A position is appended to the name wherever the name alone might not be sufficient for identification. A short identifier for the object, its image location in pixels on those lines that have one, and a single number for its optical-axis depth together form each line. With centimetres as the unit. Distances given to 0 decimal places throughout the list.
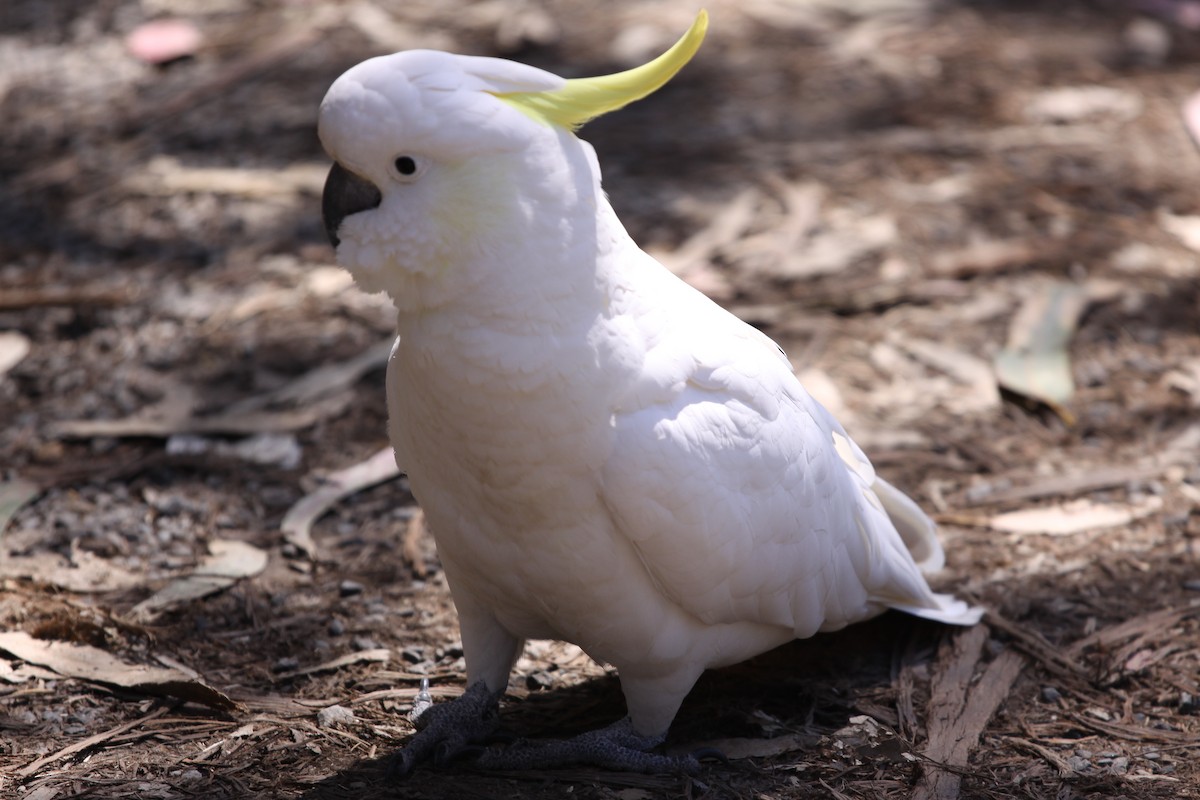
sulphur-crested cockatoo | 372
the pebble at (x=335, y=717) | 479
